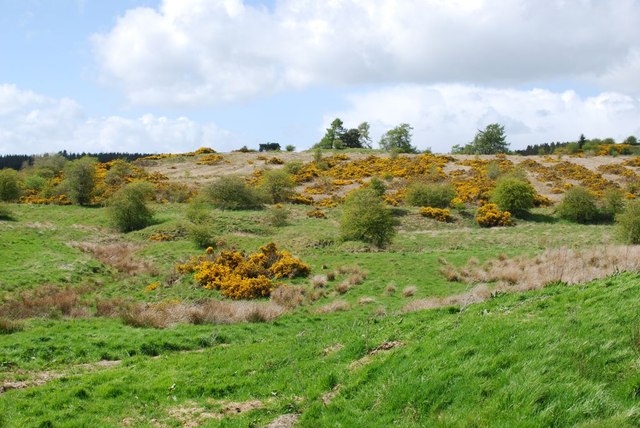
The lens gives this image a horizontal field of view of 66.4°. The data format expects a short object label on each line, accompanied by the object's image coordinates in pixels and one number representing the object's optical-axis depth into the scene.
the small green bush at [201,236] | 38.56
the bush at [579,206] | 49.66
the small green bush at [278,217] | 49.50
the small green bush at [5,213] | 47.78
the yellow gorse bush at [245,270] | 28.19
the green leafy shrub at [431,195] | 56.47
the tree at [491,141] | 115.88
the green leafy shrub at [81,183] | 60.59
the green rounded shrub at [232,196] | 57.72
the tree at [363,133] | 128.88
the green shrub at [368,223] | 39.09
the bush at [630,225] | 35.62
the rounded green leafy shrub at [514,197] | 51.75
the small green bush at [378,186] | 65.03
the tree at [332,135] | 125.06
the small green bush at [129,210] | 48.84
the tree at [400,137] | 122.16
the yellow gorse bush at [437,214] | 51.50
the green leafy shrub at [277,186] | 62.53
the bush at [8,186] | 58.97
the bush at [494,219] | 49.50
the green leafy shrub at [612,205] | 50.38
